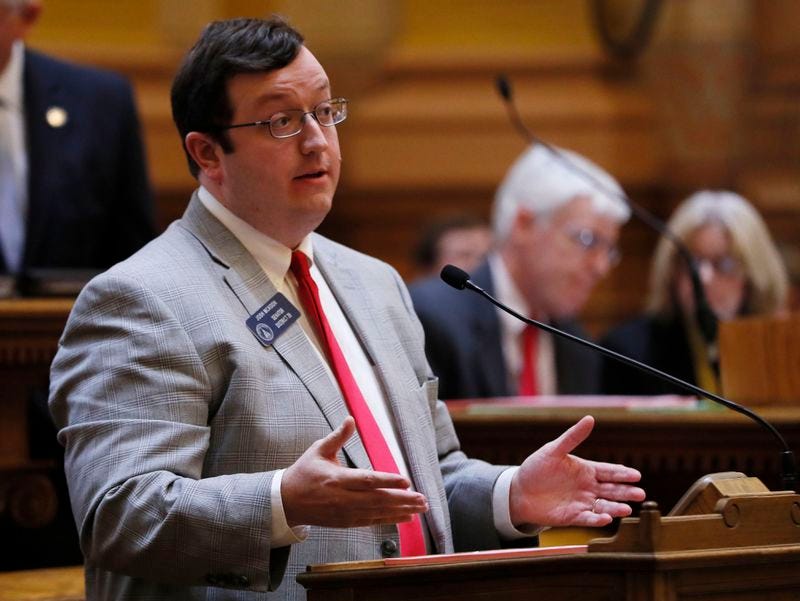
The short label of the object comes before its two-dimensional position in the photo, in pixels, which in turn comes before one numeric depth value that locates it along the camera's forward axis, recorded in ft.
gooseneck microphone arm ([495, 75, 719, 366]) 27.07
